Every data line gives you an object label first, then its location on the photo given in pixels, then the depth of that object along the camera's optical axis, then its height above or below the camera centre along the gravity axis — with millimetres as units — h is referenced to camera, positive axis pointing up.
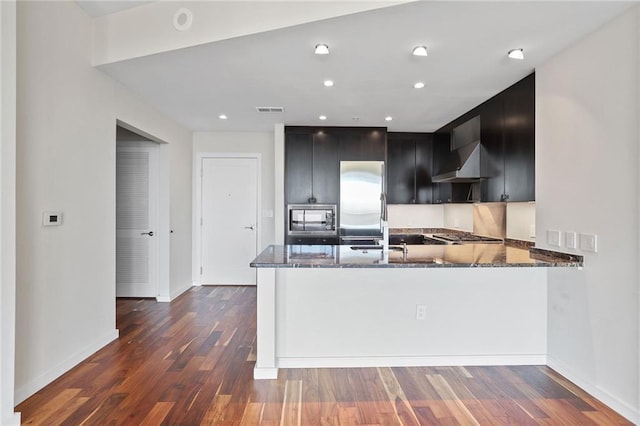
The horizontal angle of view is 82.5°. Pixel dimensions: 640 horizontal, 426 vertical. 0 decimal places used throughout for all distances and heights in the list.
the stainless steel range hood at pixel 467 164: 3920 +533
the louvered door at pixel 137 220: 4754 -94
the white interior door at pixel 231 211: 5586 +28
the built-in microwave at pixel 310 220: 5055 -100
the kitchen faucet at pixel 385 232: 3096 -169
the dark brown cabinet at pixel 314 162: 5090 +712
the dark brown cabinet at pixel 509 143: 3076 +642
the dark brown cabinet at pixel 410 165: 5520 +723
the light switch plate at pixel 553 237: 2707 -186
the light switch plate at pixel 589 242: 2365 -197
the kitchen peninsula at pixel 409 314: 2740 -768
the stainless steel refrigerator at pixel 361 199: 5082 +193
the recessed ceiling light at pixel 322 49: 2578 +1161
